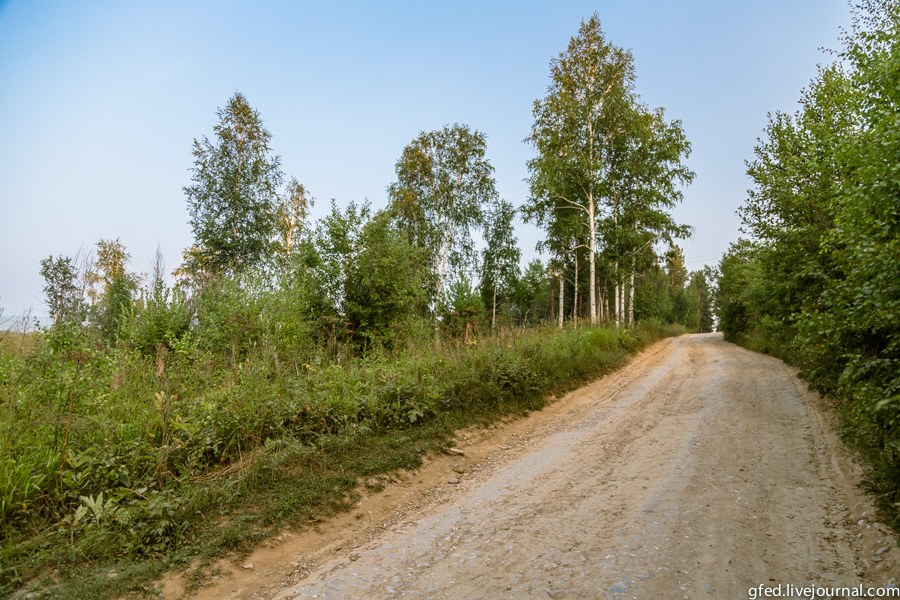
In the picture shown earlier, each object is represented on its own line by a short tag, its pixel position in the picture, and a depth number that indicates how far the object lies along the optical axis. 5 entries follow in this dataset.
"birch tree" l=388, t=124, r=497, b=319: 25.36
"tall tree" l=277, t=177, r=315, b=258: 26.52
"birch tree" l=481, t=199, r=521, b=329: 31.72
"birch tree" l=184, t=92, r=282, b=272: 20.19
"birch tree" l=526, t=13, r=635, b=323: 18.27
